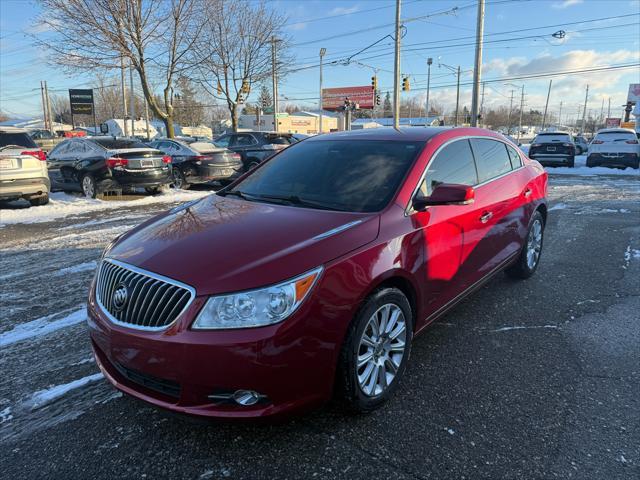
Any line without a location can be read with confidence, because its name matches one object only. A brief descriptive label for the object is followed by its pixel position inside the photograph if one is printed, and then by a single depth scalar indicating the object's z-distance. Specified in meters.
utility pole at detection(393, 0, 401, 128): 25.62
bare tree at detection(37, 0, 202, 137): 16.89
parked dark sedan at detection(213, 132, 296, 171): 14.72
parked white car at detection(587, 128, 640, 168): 18.11
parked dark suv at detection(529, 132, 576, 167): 19.33
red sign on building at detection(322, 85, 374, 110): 66.12
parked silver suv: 8.86
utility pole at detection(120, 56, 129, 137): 18.96
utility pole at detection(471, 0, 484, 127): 20.73
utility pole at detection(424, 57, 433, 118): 45.29
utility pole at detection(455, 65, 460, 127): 58.20
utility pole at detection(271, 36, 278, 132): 26.80
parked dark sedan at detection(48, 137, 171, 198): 10.93
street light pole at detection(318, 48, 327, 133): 39.78
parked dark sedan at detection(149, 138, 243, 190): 13.13
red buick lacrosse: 2.21
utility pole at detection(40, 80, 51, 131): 70.64
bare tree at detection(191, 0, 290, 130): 23.59
